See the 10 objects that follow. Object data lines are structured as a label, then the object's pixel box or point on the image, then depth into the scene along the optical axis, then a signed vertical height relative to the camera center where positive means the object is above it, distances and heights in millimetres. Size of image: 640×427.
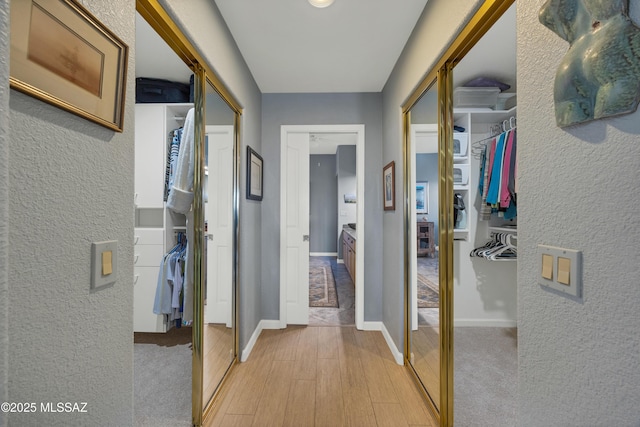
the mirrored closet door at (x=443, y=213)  1546 +64
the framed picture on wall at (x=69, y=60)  548 +384
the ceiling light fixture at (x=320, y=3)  1674 +1368
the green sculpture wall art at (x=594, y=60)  550 +360
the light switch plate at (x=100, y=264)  741 -123
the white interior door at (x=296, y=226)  2963 -54
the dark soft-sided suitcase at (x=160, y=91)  1399 +721
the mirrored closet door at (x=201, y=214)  1507 +39
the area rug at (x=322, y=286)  3699 -1069
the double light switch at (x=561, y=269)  661 -122
